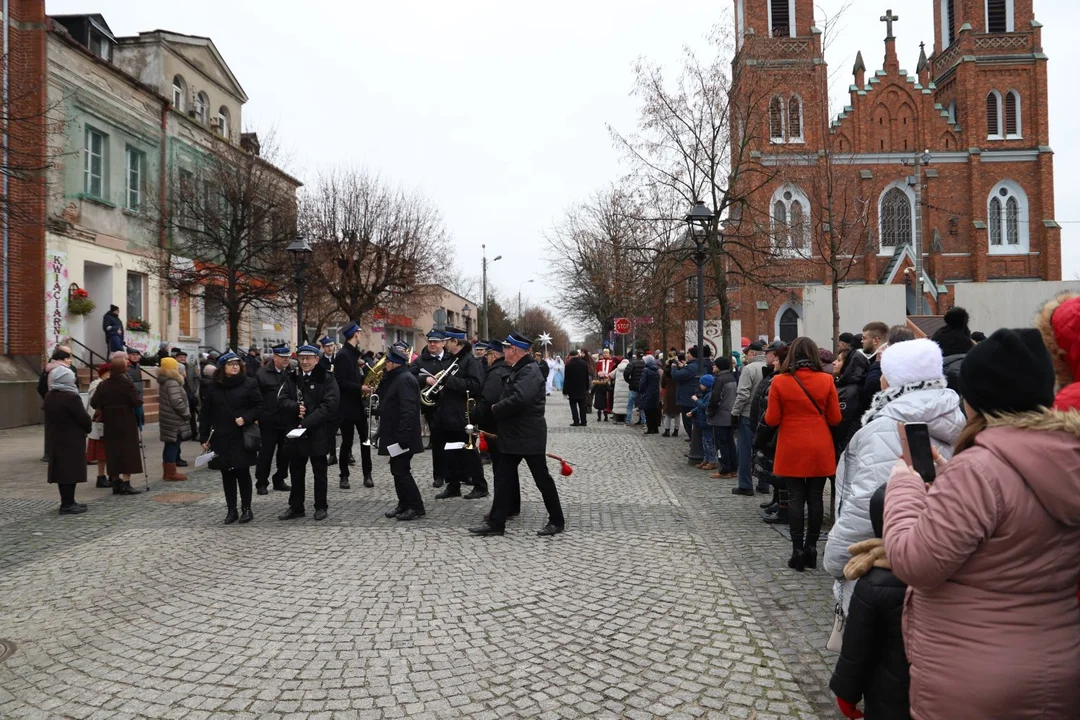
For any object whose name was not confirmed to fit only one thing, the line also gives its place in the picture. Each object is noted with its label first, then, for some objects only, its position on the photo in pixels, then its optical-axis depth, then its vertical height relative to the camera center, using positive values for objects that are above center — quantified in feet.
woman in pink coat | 6.61 -1.62
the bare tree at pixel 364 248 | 88.69 +15.34
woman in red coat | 19.94 -1.59
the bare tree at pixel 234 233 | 64.08 +12.60
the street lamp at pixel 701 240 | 45.78 +8.61
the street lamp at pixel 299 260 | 54.19 +8.67
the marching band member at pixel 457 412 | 31.65 -1.47
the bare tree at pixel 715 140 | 64.90 +19.95
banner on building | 66.23 +7.46
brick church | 153.99 +43.00
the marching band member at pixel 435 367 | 33.37 +0.43
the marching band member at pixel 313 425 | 27.53 -1.69
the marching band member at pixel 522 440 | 24.45 -2.06
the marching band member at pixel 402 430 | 27.40 -1.88
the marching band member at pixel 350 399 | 34.35 -0.94
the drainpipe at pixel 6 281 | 61.74 +8.32
